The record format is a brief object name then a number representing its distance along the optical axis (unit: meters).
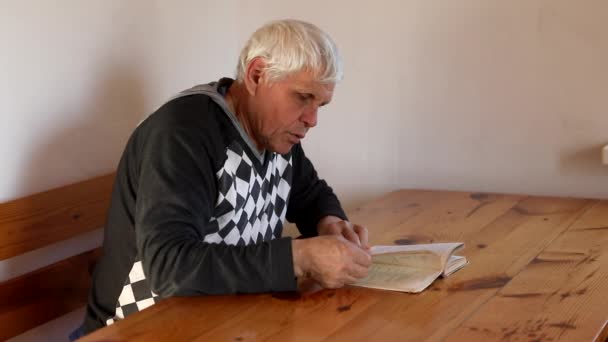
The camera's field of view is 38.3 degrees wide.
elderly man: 1.64
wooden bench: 2.01
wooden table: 1.47
